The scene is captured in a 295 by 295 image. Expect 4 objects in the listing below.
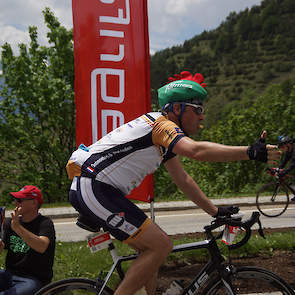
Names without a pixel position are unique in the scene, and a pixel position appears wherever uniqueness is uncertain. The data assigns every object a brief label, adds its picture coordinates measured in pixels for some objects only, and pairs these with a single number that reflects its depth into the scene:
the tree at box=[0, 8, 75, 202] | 18.39
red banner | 5.78
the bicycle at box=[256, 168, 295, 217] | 10.30
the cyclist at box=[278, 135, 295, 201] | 9.64
